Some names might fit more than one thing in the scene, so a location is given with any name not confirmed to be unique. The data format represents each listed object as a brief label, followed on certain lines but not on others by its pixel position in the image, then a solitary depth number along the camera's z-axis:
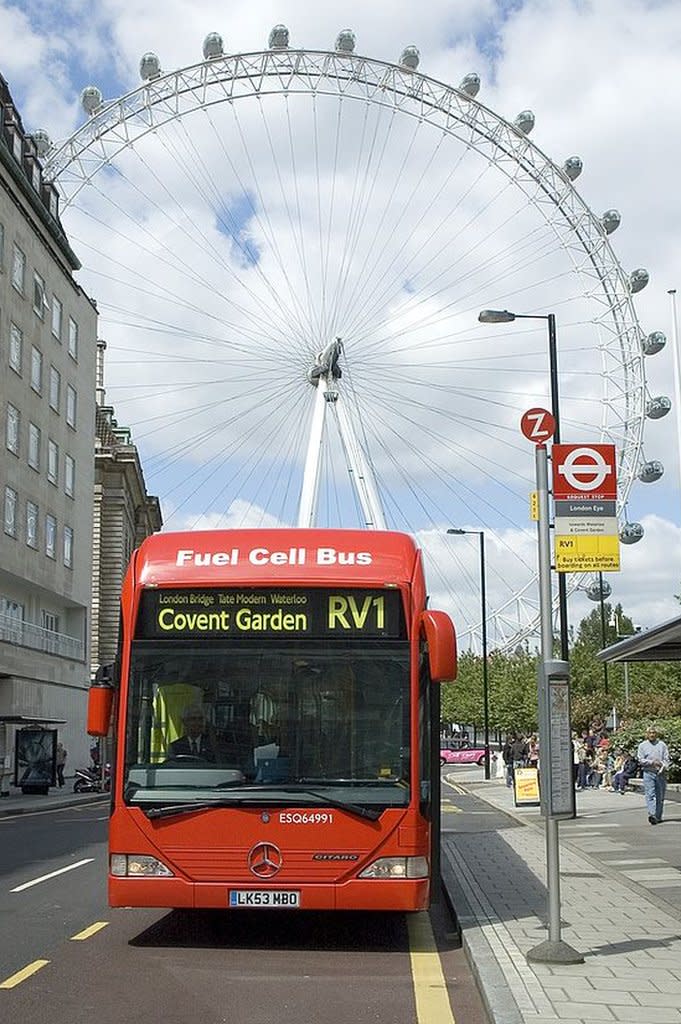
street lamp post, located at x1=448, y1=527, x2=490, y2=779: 58.59
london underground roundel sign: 10.88
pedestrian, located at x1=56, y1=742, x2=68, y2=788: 48.38
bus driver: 10.85
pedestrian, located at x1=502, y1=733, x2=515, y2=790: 48.71
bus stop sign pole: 9.68
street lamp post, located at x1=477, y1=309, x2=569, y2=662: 28.59
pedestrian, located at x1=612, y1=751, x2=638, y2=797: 39.50
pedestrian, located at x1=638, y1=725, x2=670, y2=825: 25.31
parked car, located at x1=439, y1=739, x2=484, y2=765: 89.75
